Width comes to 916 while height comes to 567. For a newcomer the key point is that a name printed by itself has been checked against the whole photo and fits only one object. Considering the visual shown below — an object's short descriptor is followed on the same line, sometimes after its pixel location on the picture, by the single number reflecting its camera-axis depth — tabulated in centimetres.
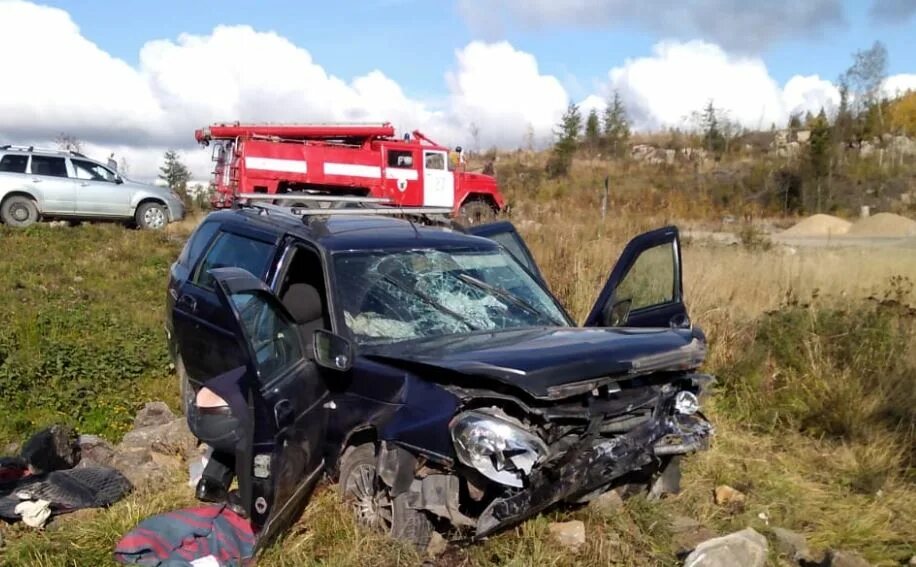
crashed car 370
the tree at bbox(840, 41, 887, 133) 4578
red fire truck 2027
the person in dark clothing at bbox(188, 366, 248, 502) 391
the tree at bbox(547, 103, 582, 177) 4300
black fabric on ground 465
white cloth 446
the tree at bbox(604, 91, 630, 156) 4972
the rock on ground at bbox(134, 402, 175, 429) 666
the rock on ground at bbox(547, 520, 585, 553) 416
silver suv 1780
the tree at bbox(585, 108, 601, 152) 4934
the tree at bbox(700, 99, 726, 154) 4766
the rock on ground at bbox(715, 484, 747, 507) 512
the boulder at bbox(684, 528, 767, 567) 389
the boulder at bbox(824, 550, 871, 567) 404
